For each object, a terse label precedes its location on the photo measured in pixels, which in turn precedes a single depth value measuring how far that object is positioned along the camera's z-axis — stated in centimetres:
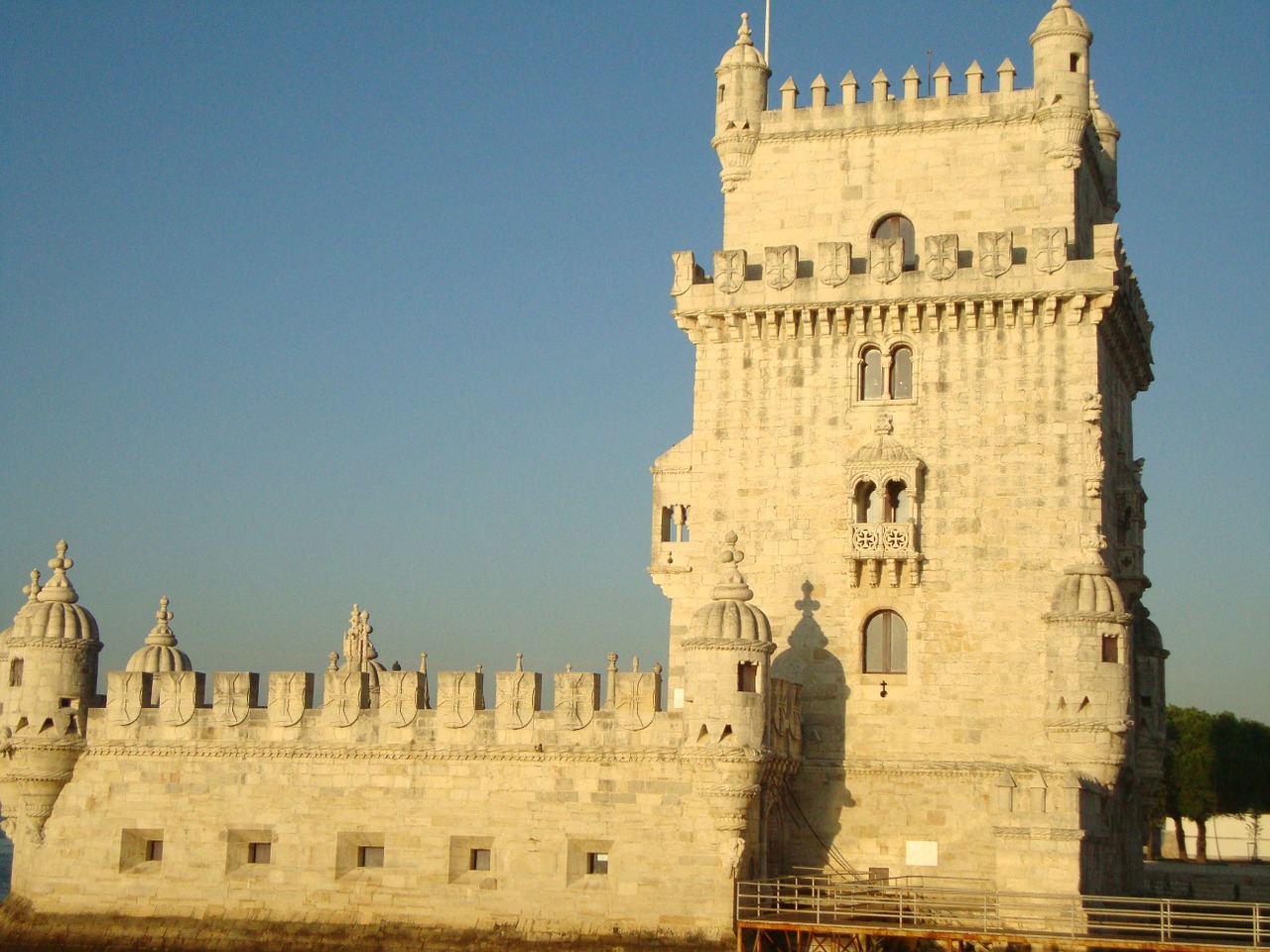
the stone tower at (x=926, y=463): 3425
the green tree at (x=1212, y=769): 7188
